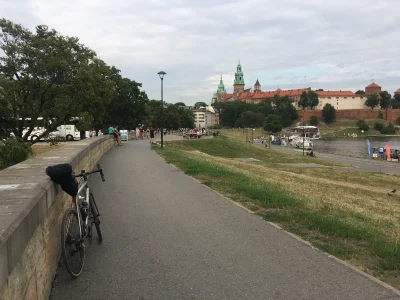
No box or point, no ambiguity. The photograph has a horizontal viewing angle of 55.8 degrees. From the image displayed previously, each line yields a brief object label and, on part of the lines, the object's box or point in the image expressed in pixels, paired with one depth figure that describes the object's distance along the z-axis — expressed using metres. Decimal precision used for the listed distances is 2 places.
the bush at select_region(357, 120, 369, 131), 156.62
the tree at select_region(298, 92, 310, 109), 176.50
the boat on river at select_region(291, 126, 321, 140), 136.07
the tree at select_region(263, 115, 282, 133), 135.50
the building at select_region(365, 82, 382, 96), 190.73
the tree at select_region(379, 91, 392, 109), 173.12
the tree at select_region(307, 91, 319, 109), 175.88
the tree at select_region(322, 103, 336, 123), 166.50
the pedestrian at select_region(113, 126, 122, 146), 29.00
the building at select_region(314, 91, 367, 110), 182.88
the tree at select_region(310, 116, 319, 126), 167.12
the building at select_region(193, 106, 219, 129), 196.73
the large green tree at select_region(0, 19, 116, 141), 18.72
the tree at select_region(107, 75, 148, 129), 49.47
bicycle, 3.93
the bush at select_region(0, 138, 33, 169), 8.95
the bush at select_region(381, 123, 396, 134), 156.25
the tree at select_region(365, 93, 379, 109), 171.79
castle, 189.71
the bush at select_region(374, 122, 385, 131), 158.35
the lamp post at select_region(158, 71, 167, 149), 25.56
